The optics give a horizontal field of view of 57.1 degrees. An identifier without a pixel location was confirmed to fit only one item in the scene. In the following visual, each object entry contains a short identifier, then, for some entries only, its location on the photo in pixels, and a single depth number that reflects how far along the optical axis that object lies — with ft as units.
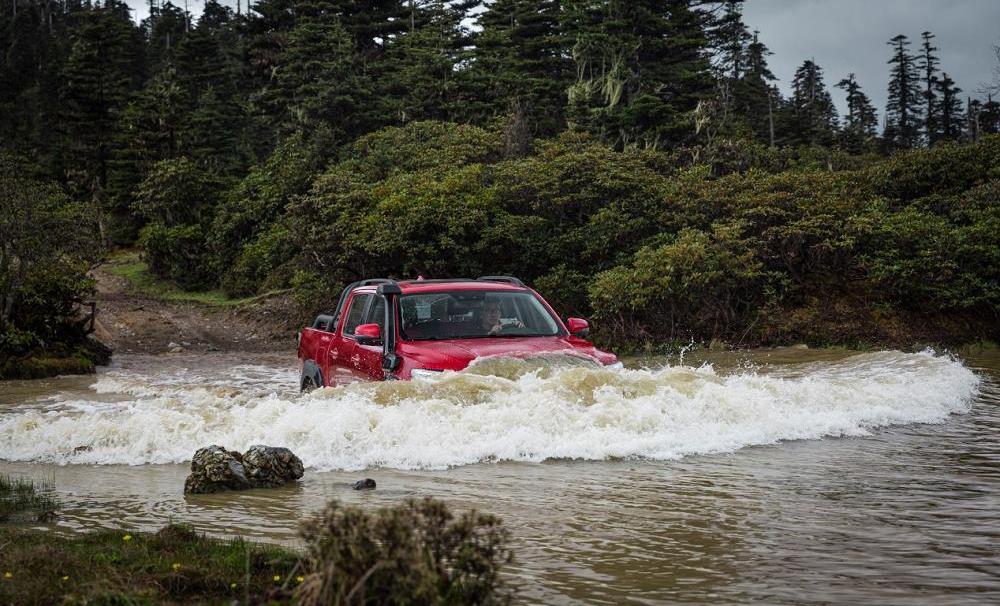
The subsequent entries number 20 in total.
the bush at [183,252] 123.44
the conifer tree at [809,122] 171.83
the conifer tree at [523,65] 125.08
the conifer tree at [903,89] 234.17
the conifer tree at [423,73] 126.62
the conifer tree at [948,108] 212.84
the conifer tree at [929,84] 215.51
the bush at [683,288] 68.54
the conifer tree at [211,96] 158.30
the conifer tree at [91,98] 172.14
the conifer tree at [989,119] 204.23
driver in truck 31.73
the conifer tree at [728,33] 141.90
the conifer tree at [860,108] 241.31
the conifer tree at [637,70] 111.96
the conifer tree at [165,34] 219.75
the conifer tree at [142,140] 146.20
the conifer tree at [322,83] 125.18
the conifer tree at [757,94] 173.58
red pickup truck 29.22
